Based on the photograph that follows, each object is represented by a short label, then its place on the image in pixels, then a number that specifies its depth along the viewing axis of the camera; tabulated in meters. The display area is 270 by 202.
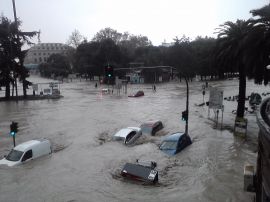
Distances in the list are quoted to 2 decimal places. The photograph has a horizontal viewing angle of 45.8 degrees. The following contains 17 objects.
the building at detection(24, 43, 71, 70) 180.57
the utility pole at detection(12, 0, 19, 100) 52.56
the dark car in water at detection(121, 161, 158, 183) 16.41
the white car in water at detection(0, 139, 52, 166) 19.92
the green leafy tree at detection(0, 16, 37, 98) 54.47
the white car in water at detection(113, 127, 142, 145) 24.74
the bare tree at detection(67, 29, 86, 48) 152.75
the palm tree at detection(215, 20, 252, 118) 28.55
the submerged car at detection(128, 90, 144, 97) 55.36
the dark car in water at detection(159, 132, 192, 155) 21.80
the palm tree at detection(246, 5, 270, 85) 23.36
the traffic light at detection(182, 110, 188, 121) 23.83
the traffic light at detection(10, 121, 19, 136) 20.99
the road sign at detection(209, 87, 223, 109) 28.41
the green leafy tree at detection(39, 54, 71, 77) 131.38
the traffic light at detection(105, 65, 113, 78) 25.44
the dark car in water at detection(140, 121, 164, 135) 27.41
